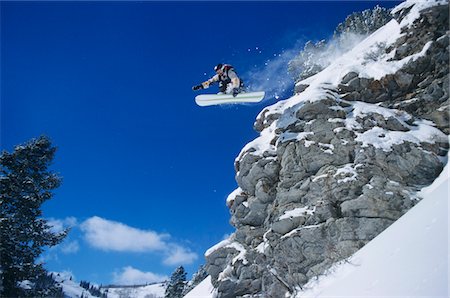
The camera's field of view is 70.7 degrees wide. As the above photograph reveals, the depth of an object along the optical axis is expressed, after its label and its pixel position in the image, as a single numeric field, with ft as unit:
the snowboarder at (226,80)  58.85
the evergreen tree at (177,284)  154.71
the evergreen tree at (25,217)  47.50
